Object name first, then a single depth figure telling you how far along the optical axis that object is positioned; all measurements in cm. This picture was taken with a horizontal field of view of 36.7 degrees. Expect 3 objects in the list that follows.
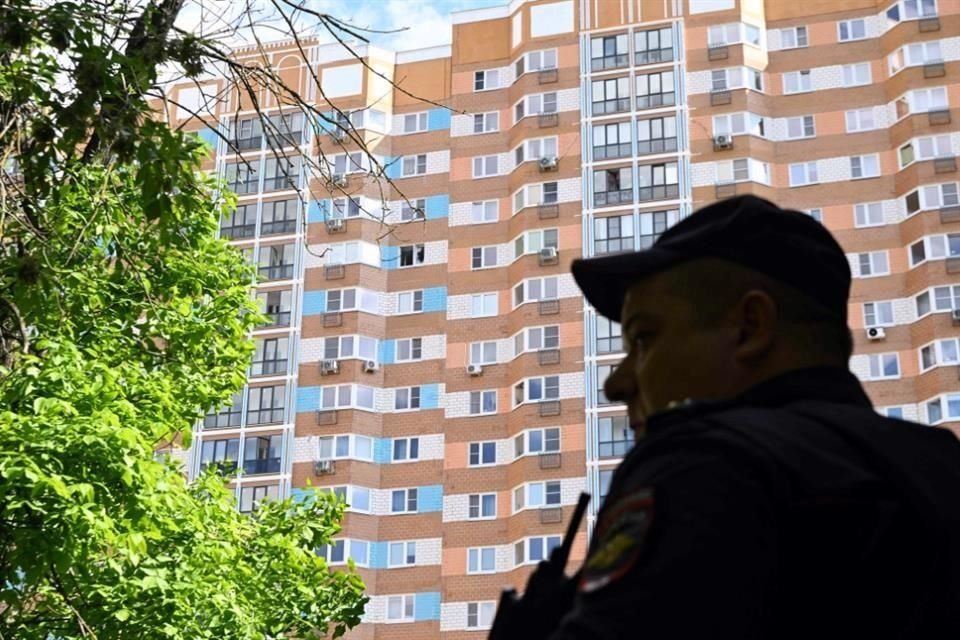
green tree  734
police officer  185
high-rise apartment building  5078
